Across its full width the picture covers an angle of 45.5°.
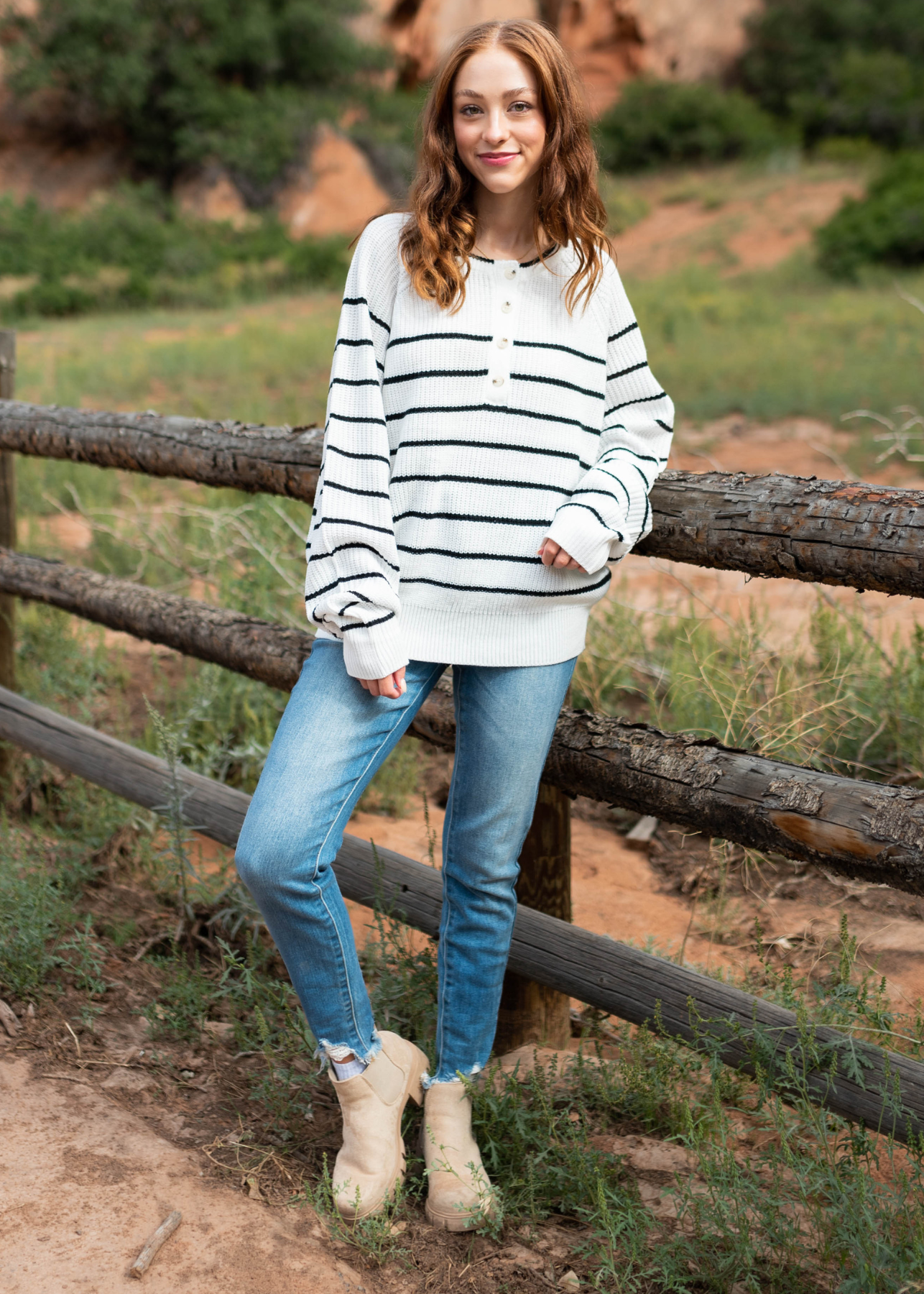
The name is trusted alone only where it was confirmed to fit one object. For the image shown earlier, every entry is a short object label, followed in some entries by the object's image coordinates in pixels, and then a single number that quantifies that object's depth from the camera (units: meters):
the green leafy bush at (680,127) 27.02
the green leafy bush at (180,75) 22.94
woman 1.82
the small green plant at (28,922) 2.59
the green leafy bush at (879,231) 14.94
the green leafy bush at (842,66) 26.23
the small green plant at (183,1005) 2.48
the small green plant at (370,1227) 1.85
